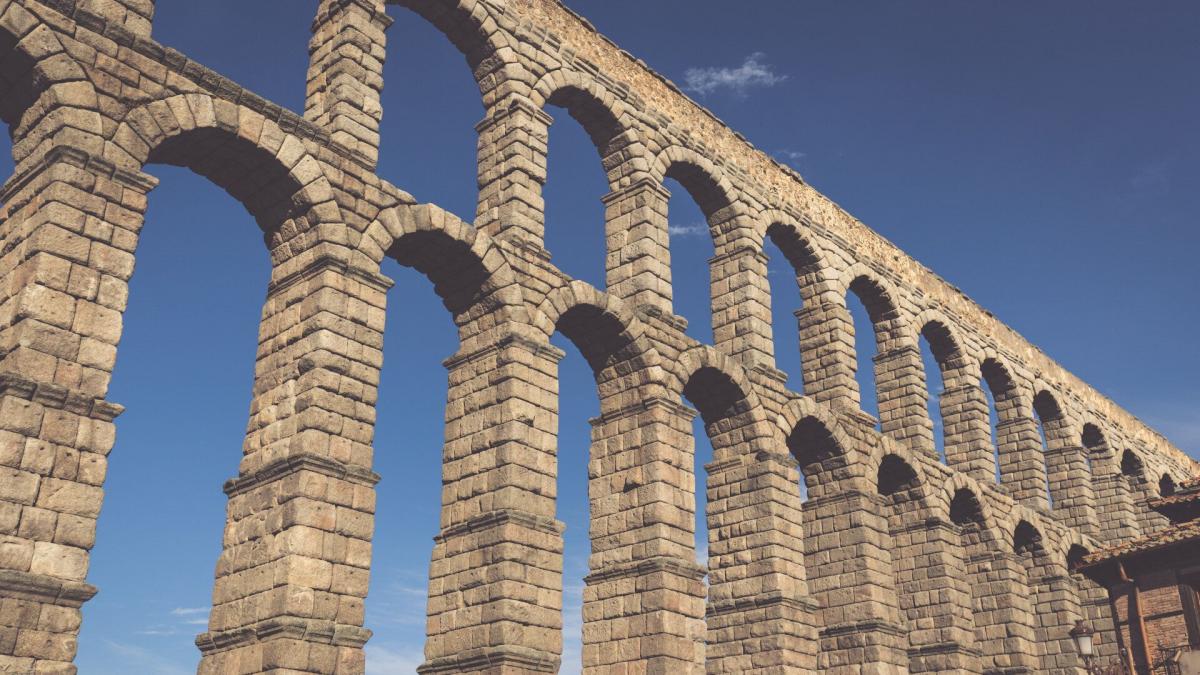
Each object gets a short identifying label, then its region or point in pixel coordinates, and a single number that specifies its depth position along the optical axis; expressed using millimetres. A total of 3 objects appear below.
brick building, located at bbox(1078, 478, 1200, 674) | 19656
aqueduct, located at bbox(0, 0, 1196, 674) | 11625
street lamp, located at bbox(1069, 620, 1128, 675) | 18438
